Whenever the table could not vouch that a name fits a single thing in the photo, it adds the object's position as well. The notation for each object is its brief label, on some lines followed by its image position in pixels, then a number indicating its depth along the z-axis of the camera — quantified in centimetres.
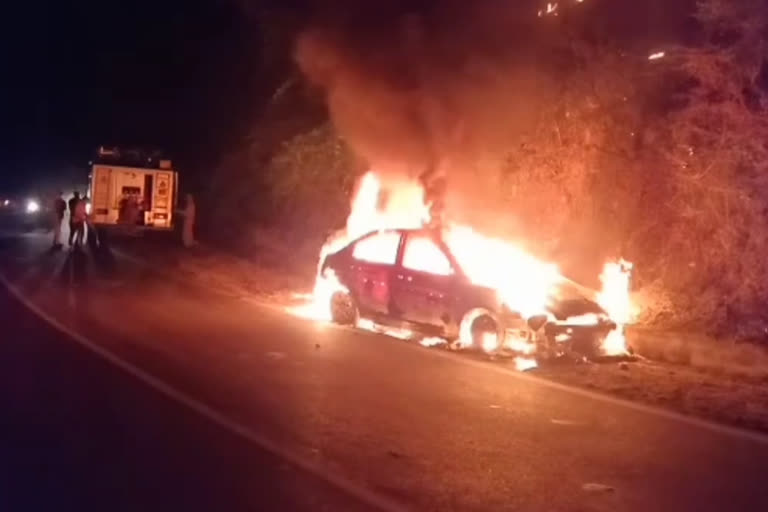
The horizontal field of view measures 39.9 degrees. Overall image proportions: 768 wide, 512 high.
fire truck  3219
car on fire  1217
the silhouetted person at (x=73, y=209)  2604
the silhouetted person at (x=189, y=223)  3150
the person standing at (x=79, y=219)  2588
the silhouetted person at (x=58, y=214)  2852
